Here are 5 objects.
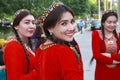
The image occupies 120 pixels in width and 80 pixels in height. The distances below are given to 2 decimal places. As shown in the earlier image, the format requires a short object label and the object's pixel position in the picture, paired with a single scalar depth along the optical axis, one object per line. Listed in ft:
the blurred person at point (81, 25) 62.63
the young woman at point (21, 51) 5.39
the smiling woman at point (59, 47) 4.03
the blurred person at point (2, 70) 6.38
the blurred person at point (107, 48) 7.22
